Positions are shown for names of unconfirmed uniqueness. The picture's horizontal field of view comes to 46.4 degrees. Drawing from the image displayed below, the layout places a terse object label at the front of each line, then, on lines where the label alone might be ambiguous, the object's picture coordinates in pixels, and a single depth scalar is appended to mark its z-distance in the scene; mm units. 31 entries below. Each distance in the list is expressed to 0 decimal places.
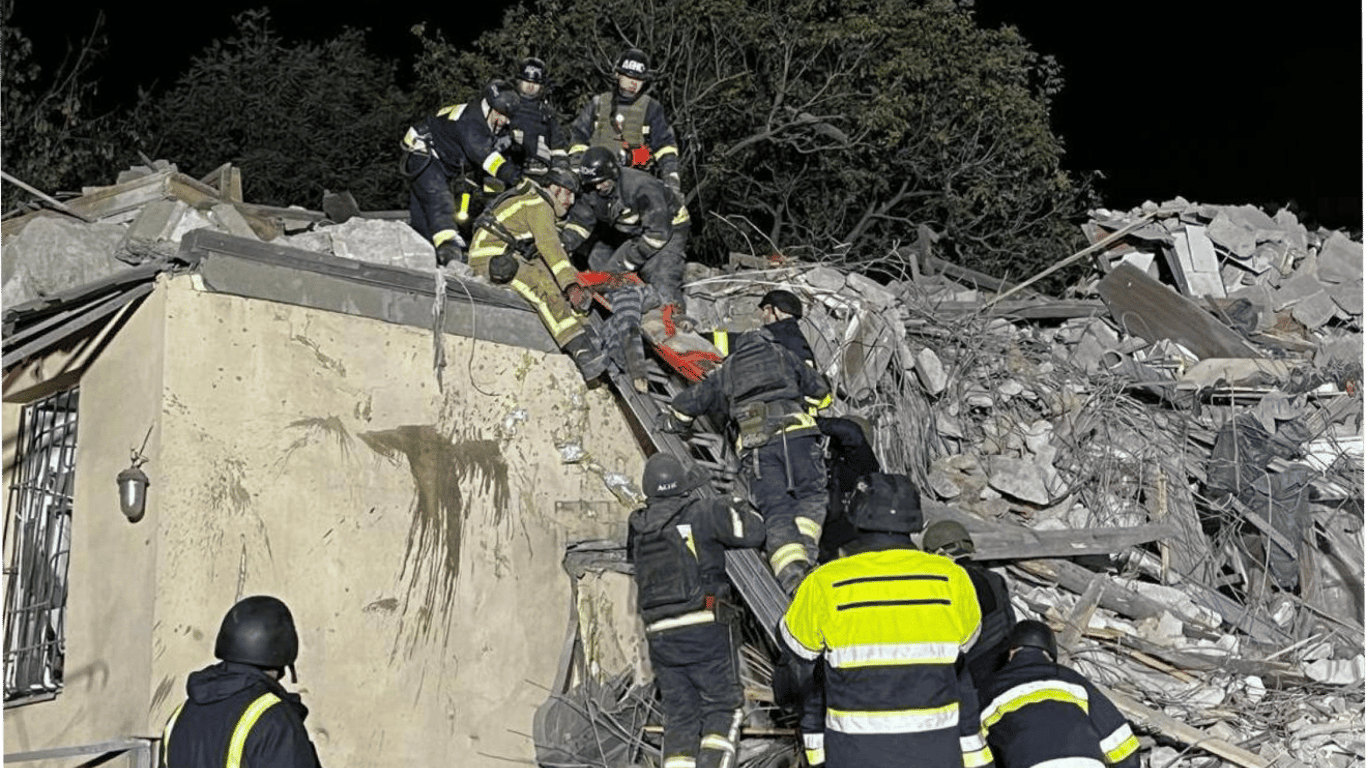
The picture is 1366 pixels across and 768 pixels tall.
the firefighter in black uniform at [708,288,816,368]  9172
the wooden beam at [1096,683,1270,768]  8148
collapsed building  8188
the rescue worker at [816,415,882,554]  8891
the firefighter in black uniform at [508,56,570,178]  11336
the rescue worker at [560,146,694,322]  10680
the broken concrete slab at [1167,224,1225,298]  13867
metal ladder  9086
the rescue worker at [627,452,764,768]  8094
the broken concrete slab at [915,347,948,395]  10586
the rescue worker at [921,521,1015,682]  6730
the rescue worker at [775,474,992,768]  5941
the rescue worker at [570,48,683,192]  11703
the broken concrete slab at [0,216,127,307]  9008
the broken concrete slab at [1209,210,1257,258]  14172
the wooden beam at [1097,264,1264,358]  12375
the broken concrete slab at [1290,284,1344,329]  13492
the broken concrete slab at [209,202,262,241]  9125
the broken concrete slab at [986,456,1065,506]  10039
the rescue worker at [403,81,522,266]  10805
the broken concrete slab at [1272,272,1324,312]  13789
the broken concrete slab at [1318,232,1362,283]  14289
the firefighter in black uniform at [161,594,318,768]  5117
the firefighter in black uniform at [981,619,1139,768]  6203
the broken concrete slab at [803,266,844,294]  10914
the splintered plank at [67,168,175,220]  9625
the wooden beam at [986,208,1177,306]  13284
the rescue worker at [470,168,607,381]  9477
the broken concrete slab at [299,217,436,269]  9391
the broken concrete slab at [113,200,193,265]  8586
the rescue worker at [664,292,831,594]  8641
